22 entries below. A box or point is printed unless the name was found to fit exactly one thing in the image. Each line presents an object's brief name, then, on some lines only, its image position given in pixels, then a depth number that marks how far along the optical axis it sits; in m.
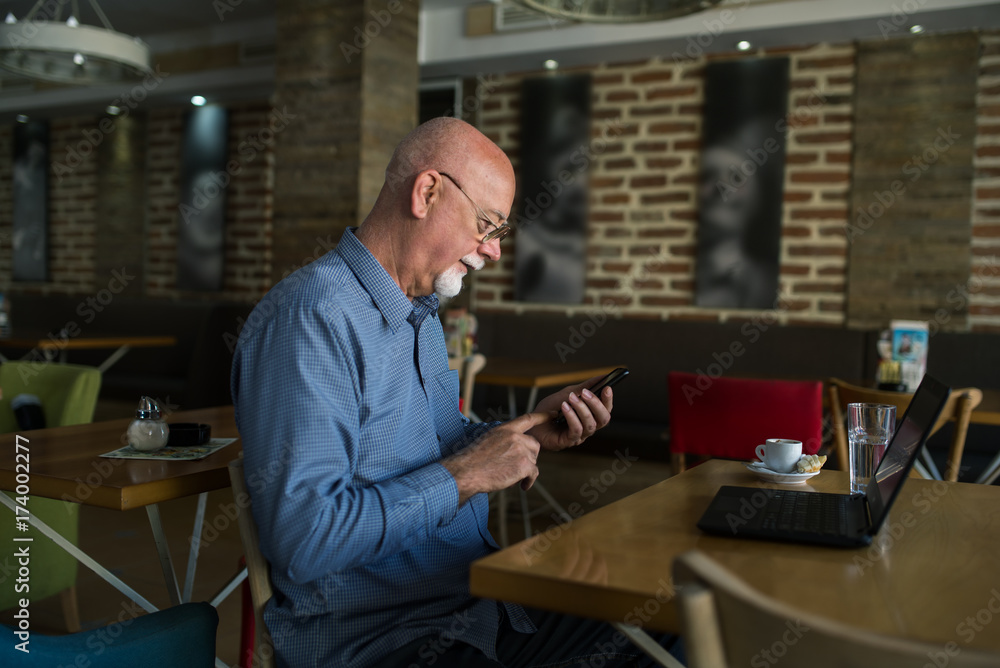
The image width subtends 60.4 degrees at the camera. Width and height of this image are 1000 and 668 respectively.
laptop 1.10
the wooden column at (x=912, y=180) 4.29
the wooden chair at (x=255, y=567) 1.19
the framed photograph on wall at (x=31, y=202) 7.29
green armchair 2.31
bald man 1.14
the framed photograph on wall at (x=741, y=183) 4.66
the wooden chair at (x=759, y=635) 0.65
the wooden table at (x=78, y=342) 4.70
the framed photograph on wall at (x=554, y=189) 5.14
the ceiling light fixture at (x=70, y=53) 4.01
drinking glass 1.49
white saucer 1.50
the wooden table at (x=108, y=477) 1.42
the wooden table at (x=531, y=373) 3.58
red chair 2.59
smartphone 1.57
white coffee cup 1.52
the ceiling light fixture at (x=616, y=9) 2.63
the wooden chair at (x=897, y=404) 2.70
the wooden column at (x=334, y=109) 4.57
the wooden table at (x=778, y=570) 0.88
